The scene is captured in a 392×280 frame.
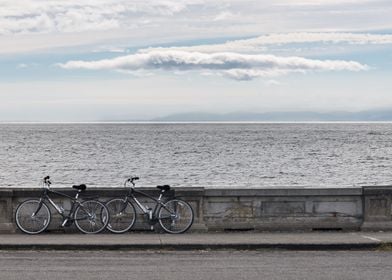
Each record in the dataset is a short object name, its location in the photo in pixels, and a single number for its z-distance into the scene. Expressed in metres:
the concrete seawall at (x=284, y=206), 15.41
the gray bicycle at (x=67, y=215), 15.01
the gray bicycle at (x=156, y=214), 15.18
